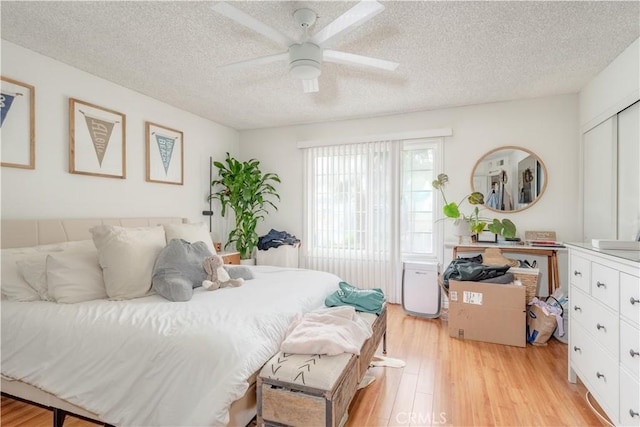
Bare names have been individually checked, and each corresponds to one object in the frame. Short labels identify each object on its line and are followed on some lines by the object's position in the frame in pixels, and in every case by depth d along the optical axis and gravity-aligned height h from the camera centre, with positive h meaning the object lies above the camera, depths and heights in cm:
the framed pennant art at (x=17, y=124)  215 +65
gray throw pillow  192 -40
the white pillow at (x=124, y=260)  194 -32
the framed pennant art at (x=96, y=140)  258 +65
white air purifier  337 -87
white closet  228 +30
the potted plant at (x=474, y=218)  326 -7
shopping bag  263 -100
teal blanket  215 -64
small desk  301 -39
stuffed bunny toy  222 -46
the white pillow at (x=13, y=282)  181 -43
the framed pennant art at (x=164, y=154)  326 +66
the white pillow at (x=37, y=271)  185 -36
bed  129 -67
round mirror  335 +39
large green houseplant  412 +23
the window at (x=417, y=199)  384 +17
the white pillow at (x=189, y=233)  246 -17
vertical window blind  388 +5
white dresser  144 -65
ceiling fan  152 +100
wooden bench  129 -79
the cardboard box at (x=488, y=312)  266 -91
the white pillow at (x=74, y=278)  181 -41
